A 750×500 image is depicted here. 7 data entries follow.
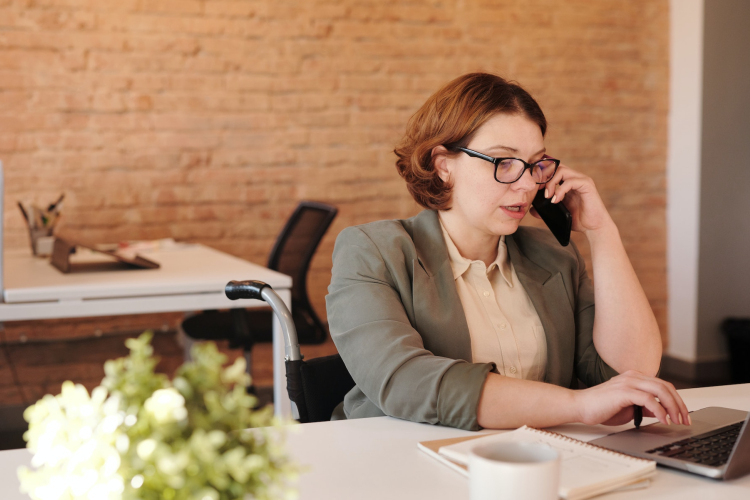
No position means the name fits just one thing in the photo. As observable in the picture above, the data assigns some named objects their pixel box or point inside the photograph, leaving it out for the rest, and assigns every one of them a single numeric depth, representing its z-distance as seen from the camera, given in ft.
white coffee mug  1.98
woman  4.01
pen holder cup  10.19
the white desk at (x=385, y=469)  2.66
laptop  2.75
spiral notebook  2.61
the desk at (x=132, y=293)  7.17
